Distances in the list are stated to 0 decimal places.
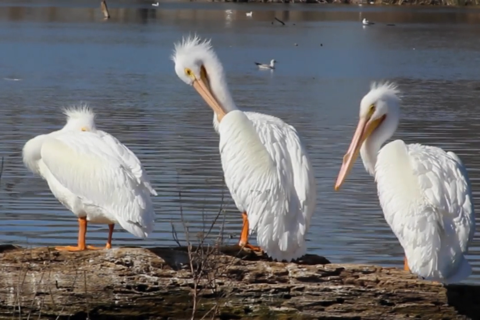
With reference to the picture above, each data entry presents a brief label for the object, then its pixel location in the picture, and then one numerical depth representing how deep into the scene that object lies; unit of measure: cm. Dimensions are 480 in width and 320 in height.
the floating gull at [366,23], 10017
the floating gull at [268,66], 5159
